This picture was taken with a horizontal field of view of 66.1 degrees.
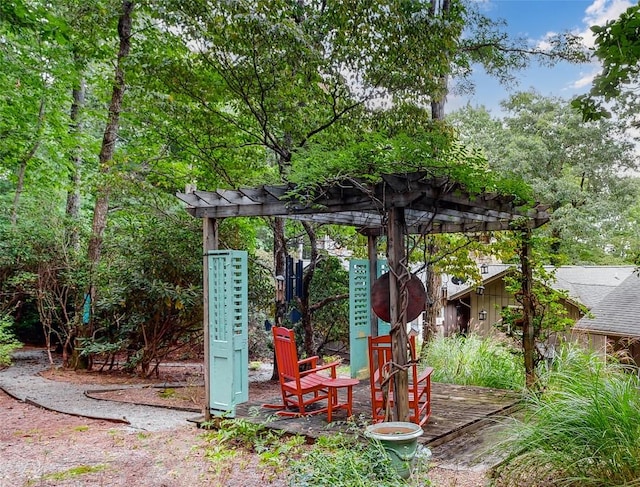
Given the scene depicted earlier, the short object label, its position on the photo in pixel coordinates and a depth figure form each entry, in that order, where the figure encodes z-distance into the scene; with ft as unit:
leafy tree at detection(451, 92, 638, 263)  50.19
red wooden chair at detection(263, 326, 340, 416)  15.24
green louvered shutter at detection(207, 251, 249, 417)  15.74
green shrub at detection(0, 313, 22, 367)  27.86
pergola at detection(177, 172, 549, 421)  12.66
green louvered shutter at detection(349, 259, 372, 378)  21.74
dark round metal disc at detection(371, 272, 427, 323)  13.07
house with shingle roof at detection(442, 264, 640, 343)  45.06
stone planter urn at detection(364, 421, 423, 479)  10.44
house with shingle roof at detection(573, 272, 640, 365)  35.05
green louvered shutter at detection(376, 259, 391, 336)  22.98
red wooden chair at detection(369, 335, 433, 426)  13.89
